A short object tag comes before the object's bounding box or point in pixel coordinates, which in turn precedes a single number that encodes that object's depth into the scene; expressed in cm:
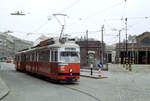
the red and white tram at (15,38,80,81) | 1406
